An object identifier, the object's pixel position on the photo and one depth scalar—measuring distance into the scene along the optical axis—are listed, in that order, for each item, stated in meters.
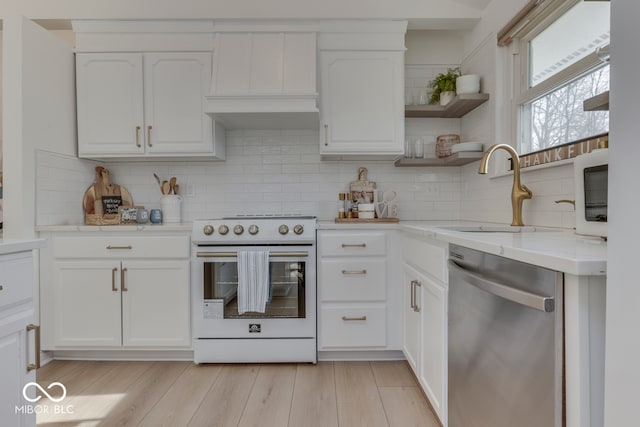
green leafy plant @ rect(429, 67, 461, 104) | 2.70
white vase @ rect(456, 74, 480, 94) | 2.53
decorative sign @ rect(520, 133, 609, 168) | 1.54
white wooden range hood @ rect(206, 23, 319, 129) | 2.49
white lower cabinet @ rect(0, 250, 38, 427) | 1.12
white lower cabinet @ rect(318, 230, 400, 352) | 2.41
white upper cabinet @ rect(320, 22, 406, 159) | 2.67
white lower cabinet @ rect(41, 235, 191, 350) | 2.40
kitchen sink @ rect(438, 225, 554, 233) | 1.84
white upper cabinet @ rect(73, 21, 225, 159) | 2.68
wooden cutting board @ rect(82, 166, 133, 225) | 2.71
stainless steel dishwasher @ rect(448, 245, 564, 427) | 0.87
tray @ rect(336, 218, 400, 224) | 2.65
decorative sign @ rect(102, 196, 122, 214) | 2.86
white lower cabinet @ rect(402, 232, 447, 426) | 1.60
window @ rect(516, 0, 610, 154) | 1.60
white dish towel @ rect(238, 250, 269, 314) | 2.30
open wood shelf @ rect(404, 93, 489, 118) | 2.47
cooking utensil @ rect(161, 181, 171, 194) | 2.95
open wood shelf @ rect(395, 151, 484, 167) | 2.52
